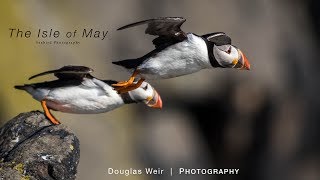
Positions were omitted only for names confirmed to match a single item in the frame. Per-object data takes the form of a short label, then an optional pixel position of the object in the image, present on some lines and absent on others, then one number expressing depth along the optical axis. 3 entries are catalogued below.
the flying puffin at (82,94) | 7.65
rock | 6.41
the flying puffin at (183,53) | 6.87
